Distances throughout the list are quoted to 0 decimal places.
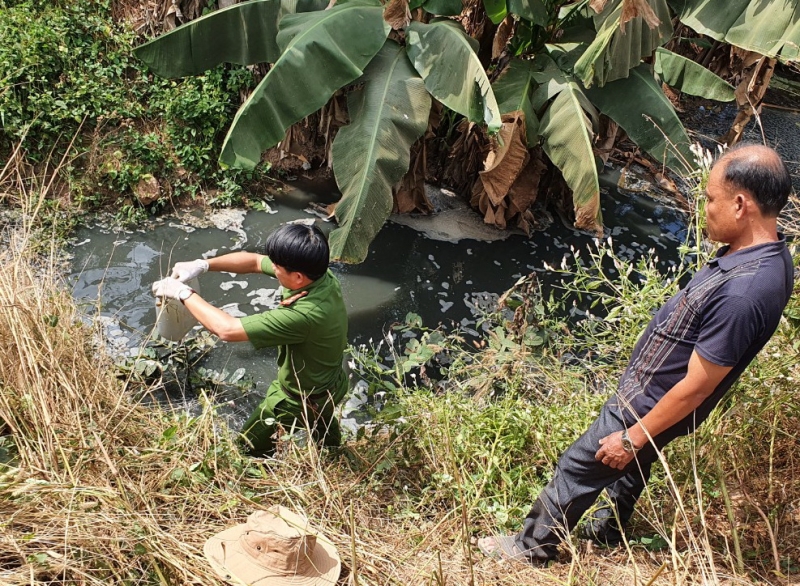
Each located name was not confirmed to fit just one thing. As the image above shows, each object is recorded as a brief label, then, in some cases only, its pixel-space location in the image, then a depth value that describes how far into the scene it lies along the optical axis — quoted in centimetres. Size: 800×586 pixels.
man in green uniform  263
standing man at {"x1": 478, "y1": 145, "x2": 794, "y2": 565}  206
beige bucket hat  201
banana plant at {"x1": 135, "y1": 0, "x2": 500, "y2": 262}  464
